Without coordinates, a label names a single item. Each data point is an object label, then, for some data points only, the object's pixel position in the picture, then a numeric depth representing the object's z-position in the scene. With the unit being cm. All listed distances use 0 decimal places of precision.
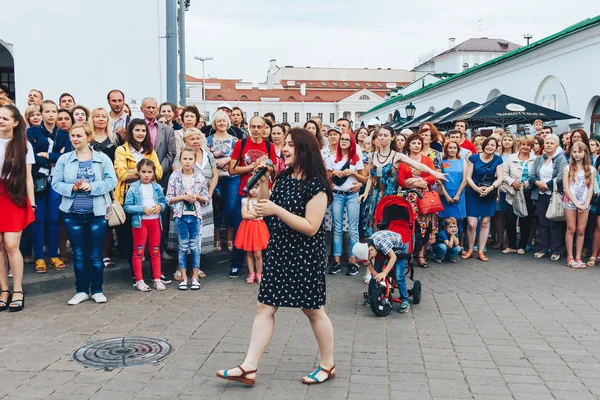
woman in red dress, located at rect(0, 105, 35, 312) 670
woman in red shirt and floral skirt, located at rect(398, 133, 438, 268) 872
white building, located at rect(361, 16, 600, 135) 1677
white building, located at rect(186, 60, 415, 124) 9975
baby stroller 710
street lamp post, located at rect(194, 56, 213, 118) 5972
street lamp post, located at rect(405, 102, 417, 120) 2794
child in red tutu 825
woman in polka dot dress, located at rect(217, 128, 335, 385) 468
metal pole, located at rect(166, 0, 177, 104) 1437
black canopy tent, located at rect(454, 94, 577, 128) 1462
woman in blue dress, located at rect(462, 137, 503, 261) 1030
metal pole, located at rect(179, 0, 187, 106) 2198
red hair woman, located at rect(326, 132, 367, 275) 888
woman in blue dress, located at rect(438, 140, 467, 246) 1010
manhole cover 516
